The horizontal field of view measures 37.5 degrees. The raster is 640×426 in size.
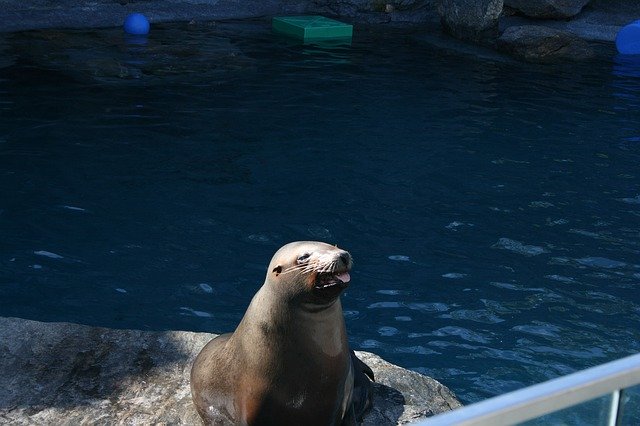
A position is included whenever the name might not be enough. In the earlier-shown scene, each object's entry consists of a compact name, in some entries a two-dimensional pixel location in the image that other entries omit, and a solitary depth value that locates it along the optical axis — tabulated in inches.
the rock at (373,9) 586.2
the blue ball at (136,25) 478.3
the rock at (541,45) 493.4
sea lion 137.8
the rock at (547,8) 567.5
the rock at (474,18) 527.2
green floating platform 513.3
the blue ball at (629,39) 517.7
